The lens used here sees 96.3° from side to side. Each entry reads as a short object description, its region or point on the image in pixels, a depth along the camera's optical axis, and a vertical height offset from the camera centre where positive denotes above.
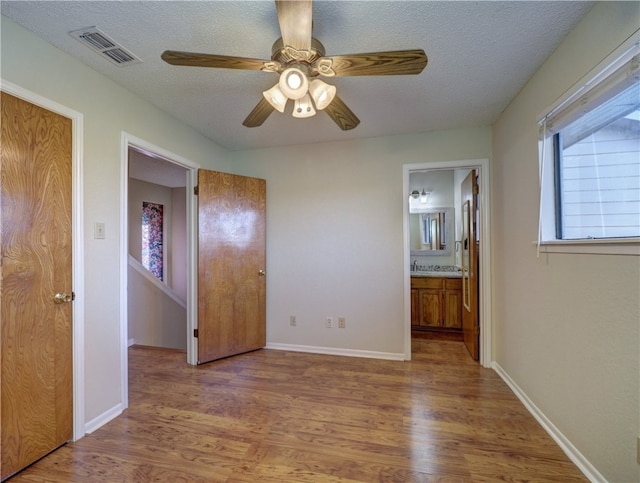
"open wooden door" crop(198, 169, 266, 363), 2.99 -0.20
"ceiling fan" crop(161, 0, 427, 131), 1.27 +0.92
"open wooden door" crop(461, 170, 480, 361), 3.02 -0.26
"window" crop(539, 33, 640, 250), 1.32 +0.46
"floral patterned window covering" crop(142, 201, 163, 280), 5.14 +0.20
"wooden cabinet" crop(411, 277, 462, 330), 3.98 -0.84
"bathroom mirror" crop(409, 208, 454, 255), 4.55 +0.19
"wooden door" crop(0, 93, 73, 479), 1.49 -0.20
